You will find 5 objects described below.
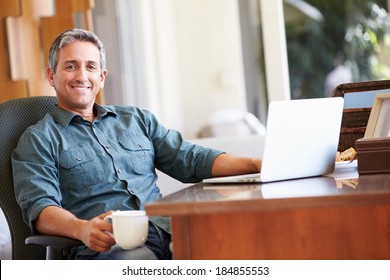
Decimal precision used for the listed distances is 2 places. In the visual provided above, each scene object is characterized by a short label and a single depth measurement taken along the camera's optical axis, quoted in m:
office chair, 3.30
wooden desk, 2.60
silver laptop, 2.88
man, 3.19
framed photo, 3.25
